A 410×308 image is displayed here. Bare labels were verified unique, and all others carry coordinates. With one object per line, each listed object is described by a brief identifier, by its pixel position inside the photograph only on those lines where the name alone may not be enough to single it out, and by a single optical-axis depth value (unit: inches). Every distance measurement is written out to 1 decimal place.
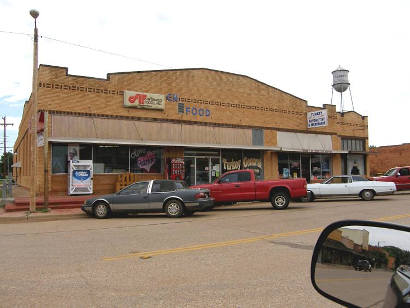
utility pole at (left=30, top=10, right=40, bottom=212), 577.3
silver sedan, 526.6
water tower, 1323.8
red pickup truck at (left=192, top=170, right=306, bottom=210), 613.3
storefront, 745.0
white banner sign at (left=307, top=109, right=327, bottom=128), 1090.7
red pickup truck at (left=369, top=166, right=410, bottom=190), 899.7
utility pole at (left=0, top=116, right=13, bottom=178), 2331.2
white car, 740.6
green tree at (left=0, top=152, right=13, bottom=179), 3322.3
